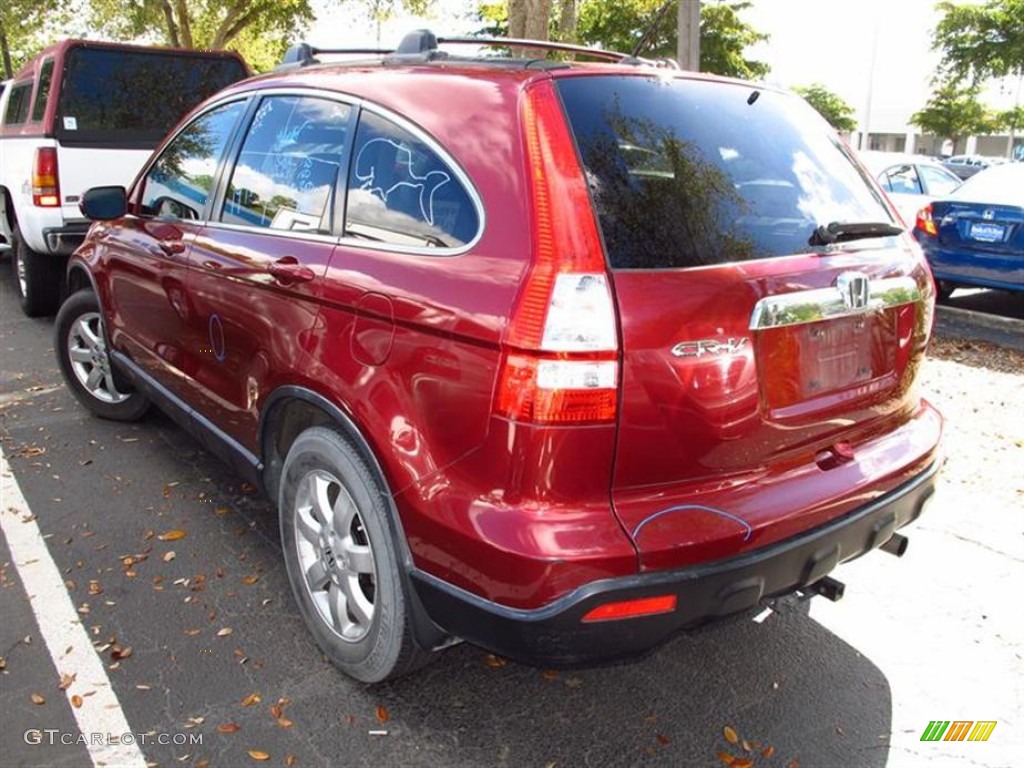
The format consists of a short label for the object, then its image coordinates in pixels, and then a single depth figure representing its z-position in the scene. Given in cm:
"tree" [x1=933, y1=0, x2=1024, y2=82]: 3253
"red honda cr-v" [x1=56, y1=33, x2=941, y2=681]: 199
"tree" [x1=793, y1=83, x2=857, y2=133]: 6650
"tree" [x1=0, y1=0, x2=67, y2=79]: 2120
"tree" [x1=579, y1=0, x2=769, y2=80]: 2561
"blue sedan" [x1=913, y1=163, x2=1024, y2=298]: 723
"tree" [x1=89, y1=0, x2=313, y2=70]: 2207
